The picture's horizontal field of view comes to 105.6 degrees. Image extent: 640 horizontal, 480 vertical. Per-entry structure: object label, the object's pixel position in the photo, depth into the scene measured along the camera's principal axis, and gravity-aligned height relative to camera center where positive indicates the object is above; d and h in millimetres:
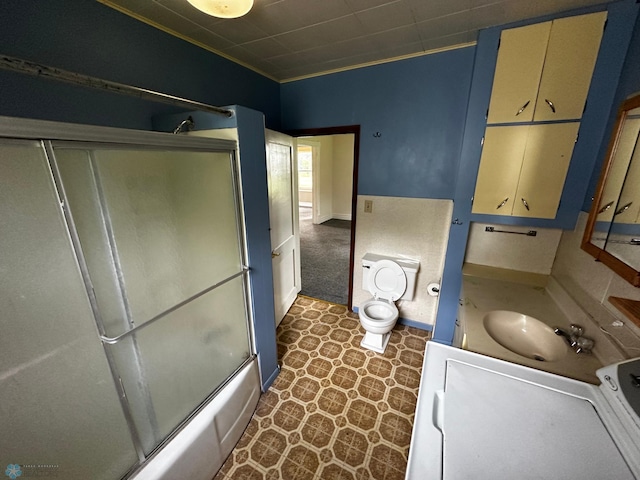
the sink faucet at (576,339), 1081 -739
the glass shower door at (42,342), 681 -513
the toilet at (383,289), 2178 -1074
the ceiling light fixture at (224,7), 948 +649
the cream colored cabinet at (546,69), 1352 +602
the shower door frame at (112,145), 660 +97
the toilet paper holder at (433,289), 2213 -1024
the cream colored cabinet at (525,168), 1495 +40
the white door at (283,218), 2176 -432
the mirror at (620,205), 970 -133
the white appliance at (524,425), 603 -700
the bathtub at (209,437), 1071 -1284
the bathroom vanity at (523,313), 1007 -758
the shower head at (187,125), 1345 +273
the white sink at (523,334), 1229 -834
